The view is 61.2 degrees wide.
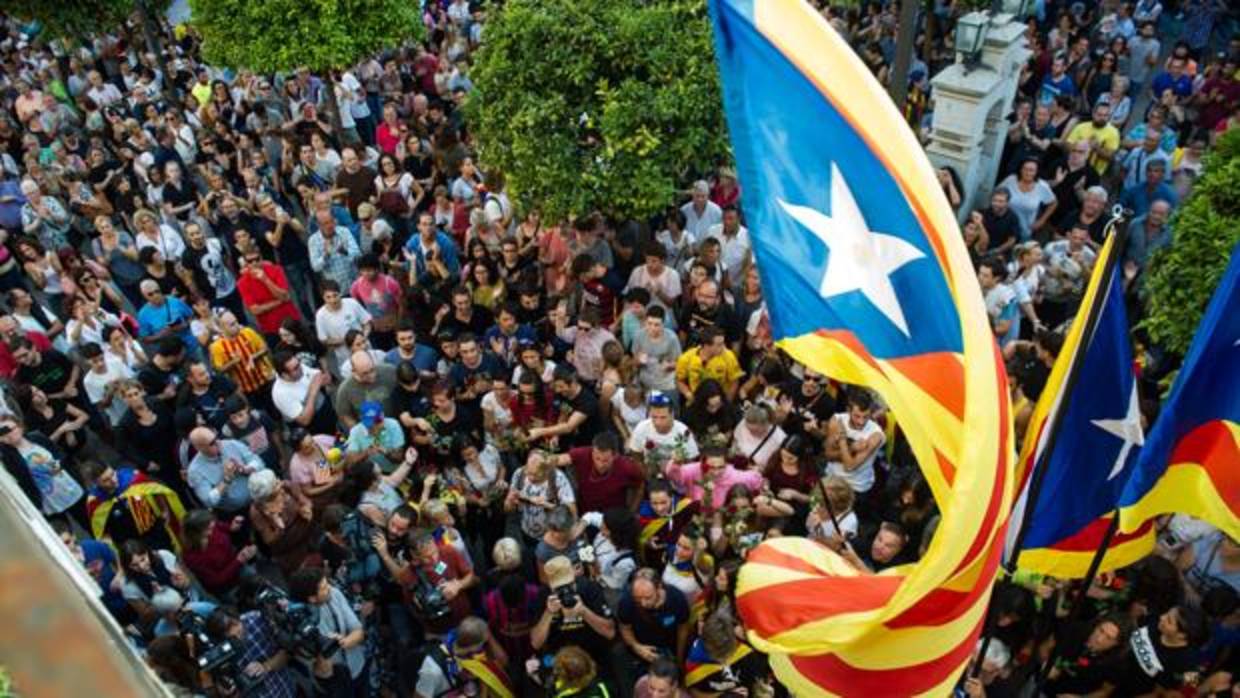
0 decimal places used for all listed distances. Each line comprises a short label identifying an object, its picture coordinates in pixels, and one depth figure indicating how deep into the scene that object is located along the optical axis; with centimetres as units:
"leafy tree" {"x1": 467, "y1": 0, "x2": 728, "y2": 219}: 860
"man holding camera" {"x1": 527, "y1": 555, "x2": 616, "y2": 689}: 593
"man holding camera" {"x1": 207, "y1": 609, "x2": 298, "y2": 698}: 578
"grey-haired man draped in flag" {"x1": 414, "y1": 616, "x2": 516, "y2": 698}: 577
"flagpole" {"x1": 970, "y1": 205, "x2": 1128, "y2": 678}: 409
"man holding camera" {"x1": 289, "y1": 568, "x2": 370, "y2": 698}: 586
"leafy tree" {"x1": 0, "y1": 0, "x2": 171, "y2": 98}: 1427
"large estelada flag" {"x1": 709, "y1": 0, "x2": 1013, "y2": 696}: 368
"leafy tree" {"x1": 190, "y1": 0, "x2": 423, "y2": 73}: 1131
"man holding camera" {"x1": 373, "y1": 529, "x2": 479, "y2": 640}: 623
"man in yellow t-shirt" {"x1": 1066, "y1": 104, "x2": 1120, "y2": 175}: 1068
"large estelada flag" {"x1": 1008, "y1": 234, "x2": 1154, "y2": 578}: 468
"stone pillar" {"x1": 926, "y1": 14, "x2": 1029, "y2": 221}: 1066
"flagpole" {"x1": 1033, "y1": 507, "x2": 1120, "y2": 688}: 478
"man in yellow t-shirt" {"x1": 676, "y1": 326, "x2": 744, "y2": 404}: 773
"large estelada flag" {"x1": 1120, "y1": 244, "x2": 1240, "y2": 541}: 453
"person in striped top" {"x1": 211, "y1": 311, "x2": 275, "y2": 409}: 830
